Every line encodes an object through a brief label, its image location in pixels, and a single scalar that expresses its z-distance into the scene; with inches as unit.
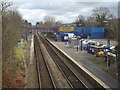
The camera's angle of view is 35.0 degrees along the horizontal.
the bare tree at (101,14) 2427.4
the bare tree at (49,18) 4426.9
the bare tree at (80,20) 2923.2
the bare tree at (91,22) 2580.2
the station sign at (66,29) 2085.4
